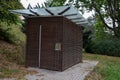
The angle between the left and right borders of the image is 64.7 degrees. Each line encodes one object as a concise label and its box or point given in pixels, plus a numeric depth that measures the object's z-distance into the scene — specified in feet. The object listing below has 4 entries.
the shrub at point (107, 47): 27.45
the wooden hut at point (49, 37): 12.44
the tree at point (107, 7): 29.12
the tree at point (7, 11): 14.34
